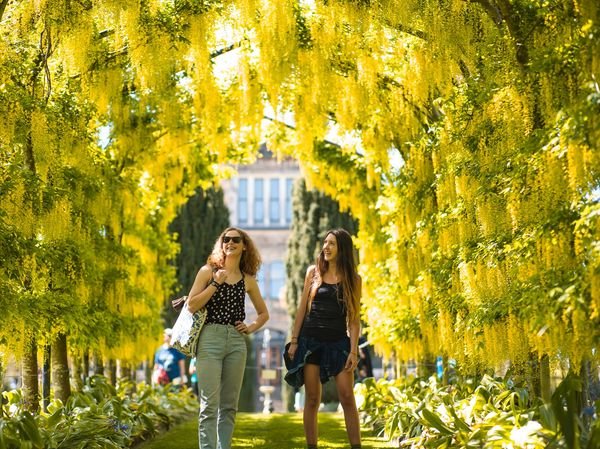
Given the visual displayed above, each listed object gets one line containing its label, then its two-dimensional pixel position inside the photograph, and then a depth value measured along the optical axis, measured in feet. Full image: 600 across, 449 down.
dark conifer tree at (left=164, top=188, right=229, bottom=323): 73.82
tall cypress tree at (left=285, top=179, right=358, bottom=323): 74.08
